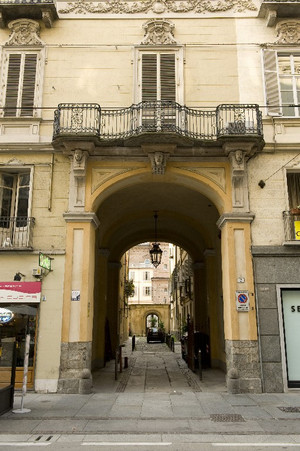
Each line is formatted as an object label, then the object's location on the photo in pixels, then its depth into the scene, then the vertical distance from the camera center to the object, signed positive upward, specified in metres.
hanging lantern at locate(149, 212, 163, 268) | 17.91 +3.01
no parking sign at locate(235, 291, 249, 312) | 10.88 +0.55
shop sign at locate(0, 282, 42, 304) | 10.93 +0.80
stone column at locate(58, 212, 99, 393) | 10.48 +0.42
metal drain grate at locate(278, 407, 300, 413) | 8.47 -1.87
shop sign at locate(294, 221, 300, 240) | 11.38 +2.61
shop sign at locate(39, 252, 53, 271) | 10.53 +1.61
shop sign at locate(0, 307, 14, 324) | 9.03 +0.15
